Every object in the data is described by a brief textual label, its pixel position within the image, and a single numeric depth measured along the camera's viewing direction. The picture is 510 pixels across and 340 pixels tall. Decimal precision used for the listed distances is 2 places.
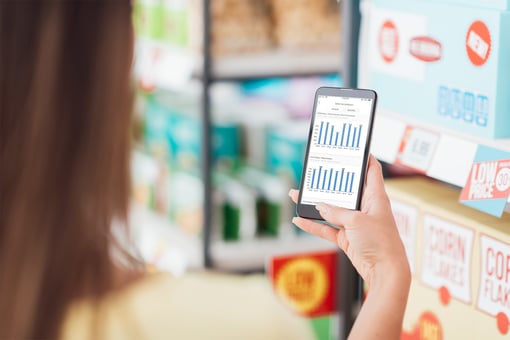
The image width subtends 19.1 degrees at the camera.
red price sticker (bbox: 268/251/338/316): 2.90
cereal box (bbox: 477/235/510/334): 1.54
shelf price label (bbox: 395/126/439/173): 1.63
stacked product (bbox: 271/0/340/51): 3.12
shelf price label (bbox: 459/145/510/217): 1.52
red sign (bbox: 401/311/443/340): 1.66
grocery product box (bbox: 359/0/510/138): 1.53
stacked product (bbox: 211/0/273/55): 3.04
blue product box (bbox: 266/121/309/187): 3.09
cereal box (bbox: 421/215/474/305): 1.61
